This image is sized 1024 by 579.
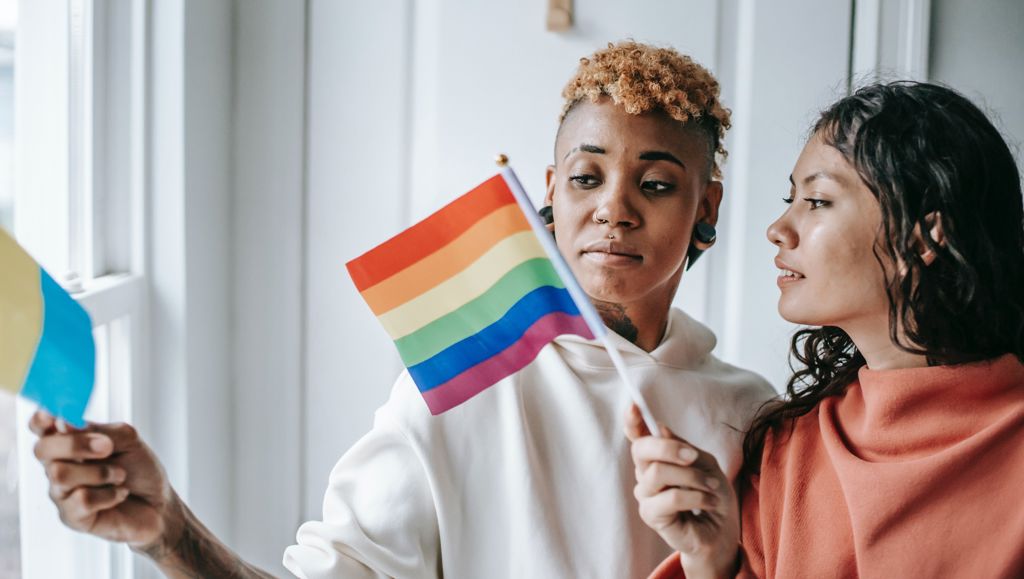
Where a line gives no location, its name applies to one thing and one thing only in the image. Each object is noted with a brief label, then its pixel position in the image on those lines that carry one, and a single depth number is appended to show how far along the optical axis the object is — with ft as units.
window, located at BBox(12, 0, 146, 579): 3.41
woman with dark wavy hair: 3.28
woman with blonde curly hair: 3.53
